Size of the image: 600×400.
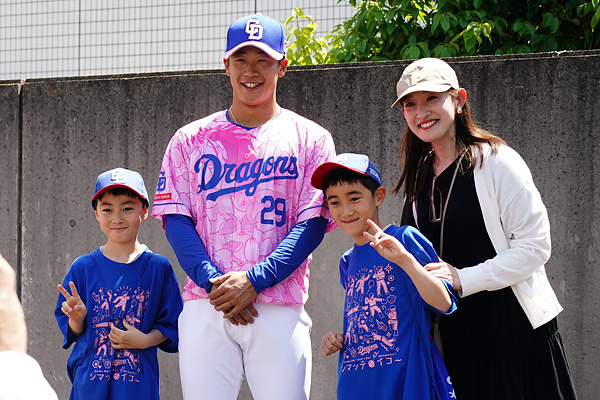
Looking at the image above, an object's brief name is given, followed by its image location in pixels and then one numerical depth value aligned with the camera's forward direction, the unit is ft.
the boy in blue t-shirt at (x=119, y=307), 11.73
